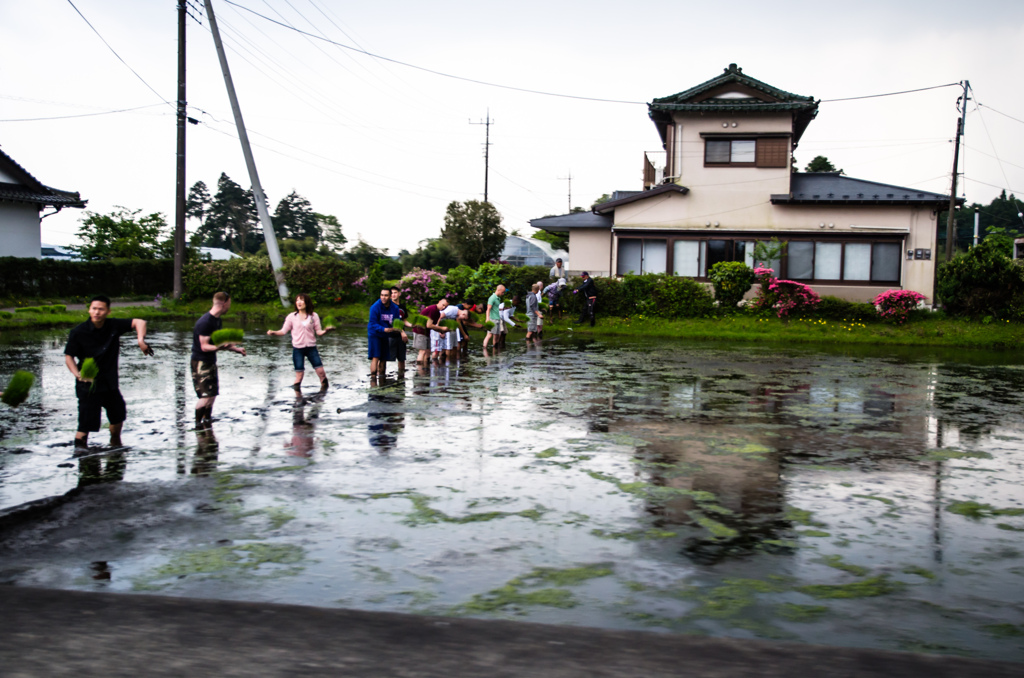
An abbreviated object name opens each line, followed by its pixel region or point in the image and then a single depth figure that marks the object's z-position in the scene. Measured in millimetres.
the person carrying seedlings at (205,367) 9969
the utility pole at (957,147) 39094
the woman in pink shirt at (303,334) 12773
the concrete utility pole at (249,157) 27906
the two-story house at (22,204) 33188
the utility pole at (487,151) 64750
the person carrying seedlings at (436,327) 16219
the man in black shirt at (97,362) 8414
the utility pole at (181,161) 29844
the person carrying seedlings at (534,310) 23453
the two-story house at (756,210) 29594
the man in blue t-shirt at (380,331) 14391
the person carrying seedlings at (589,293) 27766
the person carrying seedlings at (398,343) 14867
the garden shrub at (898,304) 26797
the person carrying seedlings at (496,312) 20312
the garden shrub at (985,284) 26672
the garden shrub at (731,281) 28172
